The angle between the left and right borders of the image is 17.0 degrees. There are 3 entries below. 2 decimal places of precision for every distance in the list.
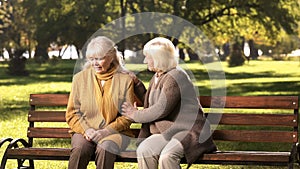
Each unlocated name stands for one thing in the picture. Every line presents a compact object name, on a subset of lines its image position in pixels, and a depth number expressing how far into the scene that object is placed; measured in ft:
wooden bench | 25.81
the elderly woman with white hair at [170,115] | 26.04
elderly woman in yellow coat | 26.98
